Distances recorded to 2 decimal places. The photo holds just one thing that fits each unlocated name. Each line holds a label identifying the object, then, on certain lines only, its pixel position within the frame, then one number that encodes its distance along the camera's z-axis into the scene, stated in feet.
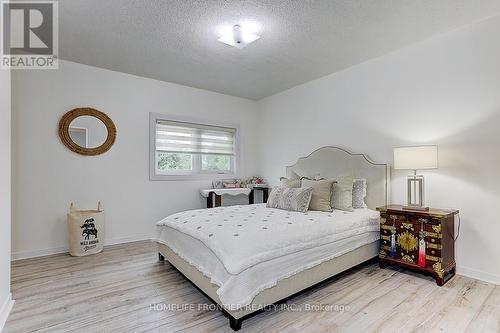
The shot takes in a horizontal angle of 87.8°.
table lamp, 8.39
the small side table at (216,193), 14.34
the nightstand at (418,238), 7.99
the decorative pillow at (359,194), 10.87
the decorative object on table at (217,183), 15.43
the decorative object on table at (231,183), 15.55
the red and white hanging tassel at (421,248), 8.29
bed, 5.89
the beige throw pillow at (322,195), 10.13
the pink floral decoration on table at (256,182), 16.17
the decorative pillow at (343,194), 10.36
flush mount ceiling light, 8.50
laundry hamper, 10.66
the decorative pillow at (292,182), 11.91
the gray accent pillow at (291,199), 10.00
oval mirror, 11.30
